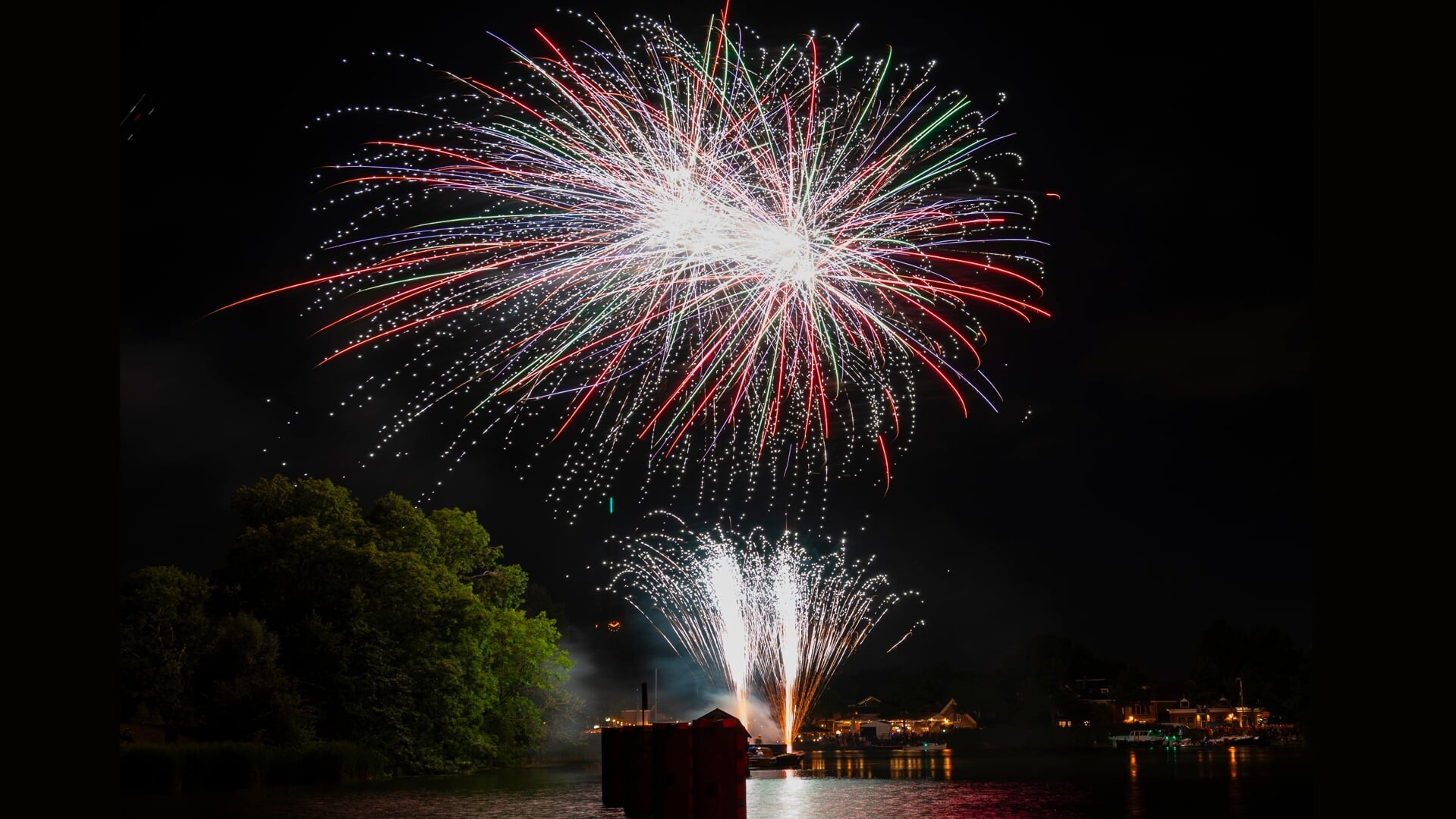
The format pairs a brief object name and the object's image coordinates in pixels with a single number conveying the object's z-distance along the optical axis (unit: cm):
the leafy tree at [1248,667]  15112
